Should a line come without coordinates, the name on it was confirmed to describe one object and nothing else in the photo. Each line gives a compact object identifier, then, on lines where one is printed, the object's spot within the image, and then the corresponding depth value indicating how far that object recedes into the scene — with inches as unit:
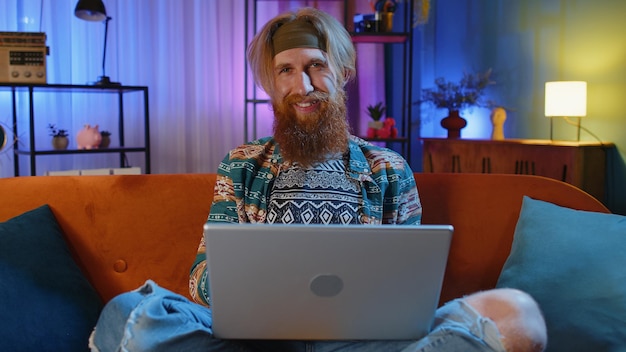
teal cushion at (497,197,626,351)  51.6
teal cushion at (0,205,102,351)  51.3
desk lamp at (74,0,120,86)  149.9
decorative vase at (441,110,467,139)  163.5
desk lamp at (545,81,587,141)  122.4
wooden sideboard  120.8
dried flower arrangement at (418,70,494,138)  162.9
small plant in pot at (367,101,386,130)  170.2
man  59.6
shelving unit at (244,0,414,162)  167.0
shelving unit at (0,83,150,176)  144.3
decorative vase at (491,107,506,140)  152.3
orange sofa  62.9
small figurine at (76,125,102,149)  154.9
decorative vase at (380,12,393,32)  166.6
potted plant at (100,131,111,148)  159.6
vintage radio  142.4
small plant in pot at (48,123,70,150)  150.9
